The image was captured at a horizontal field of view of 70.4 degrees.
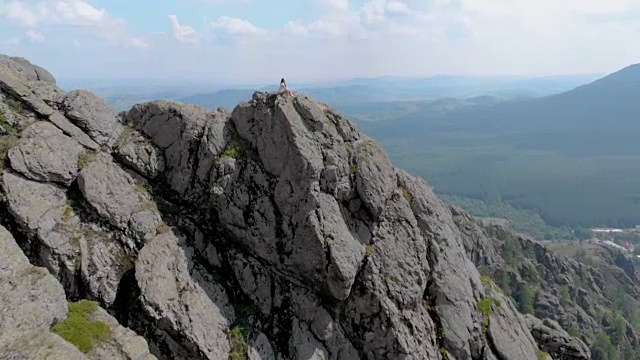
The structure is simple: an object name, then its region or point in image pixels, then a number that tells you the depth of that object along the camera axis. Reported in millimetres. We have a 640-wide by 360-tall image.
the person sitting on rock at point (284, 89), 34200
